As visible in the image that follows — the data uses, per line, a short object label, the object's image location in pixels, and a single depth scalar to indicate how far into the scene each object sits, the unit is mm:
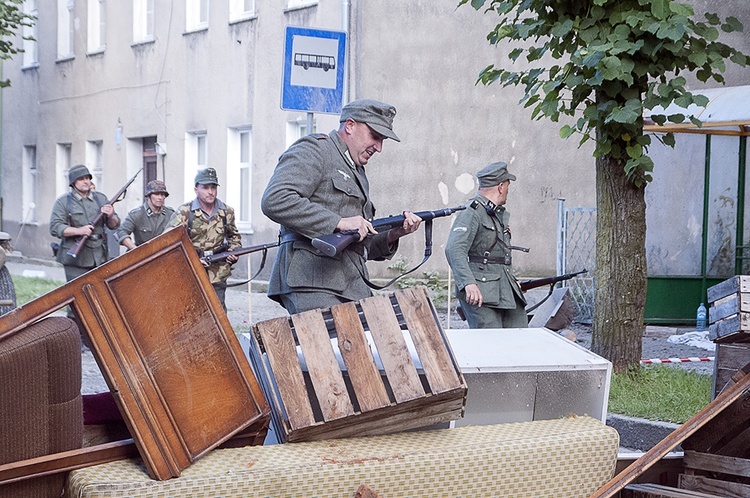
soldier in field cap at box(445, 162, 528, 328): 7359
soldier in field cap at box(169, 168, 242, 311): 10445
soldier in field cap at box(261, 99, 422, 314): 4695
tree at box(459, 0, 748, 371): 7066
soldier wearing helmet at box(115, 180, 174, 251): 11703
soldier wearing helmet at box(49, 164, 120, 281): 11000
